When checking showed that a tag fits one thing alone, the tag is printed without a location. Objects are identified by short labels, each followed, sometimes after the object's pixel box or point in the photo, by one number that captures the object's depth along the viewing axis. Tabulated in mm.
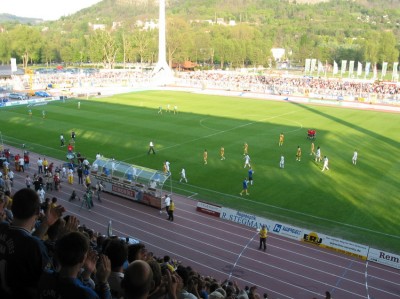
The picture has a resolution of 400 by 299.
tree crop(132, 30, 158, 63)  139750
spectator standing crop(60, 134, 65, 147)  37281
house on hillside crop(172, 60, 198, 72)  142250
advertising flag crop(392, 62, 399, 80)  84050
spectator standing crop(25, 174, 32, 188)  24984
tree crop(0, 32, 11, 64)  130375
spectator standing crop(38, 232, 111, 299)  3752
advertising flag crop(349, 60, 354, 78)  89250
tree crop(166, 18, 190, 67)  134750
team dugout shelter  23922
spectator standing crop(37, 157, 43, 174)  29219
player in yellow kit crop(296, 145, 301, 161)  32697
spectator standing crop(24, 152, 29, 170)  30494
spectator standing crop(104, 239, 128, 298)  5082
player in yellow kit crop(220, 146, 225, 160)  32844
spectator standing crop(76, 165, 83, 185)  27188
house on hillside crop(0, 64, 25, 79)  98344
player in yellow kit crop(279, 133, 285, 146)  37219
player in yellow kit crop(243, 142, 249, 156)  33994
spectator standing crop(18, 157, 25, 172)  29728
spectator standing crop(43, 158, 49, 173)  29031
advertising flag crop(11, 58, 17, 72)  90119
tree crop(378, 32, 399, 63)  121250
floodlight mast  94812
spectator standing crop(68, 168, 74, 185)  27203
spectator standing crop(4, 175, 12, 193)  23906
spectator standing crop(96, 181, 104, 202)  24652
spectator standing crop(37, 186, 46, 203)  22150
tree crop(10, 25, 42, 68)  134625
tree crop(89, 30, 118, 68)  134250
